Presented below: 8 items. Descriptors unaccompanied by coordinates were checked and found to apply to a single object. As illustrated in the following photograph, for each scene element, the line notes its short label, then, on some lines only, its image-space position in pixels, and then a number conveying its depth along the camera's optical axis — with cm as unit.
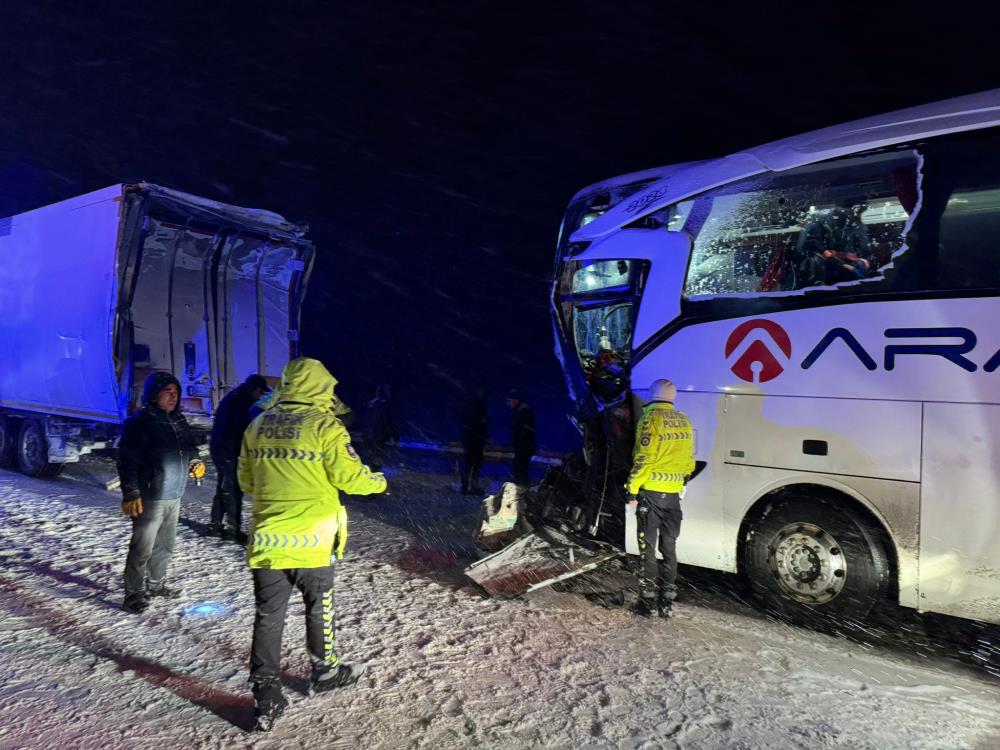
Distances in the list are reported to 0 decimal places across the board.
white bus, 421
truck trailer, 822
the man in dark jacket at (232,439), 645
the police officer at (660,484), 477
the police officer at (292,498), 314
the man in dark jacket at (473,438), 1021
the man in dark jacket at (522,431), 974
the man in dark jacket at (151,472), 447
